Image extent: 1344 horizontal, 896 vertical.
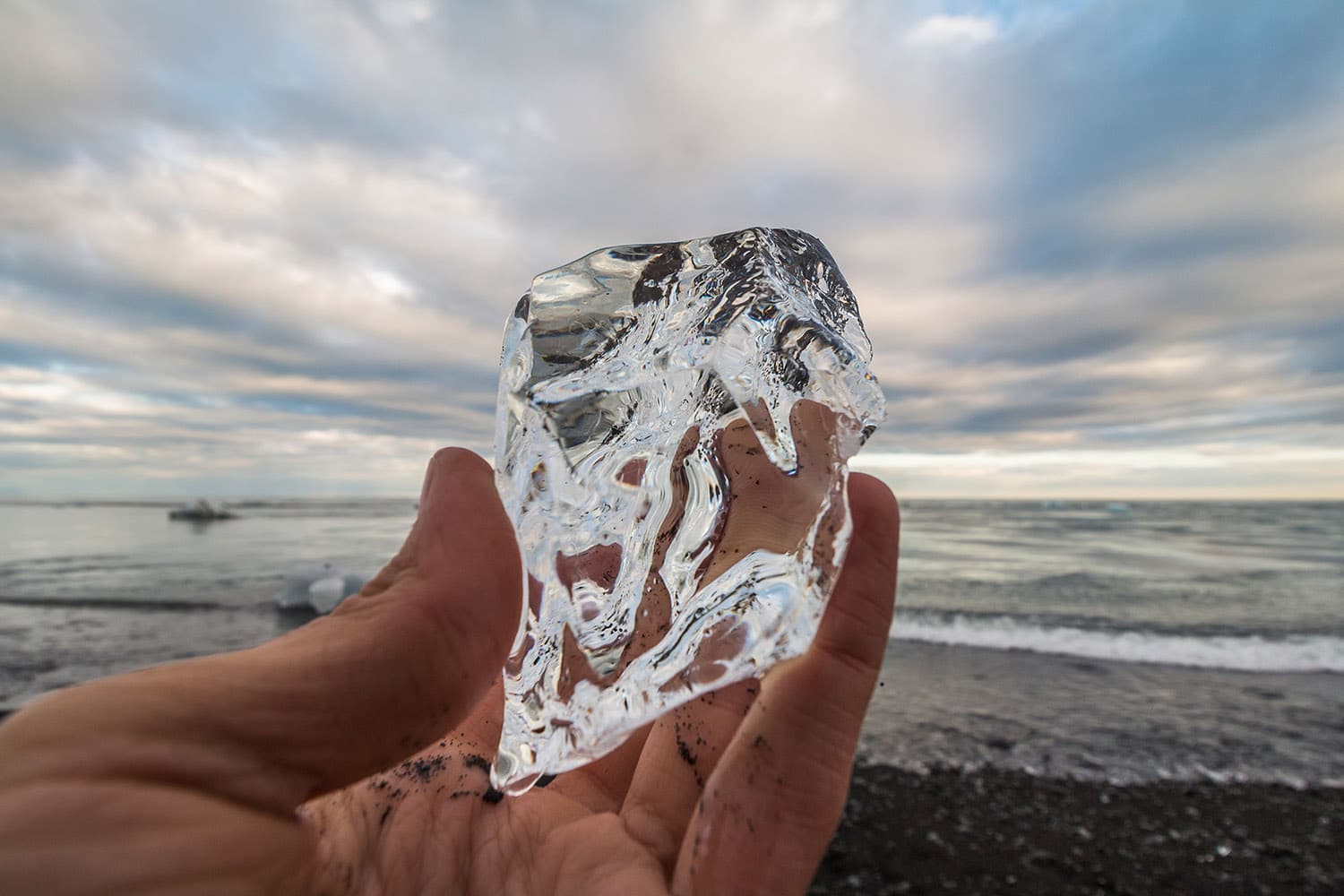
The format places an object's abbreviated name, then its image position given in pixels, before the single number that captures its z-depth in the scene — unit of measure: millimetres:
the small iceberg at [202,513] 30459
